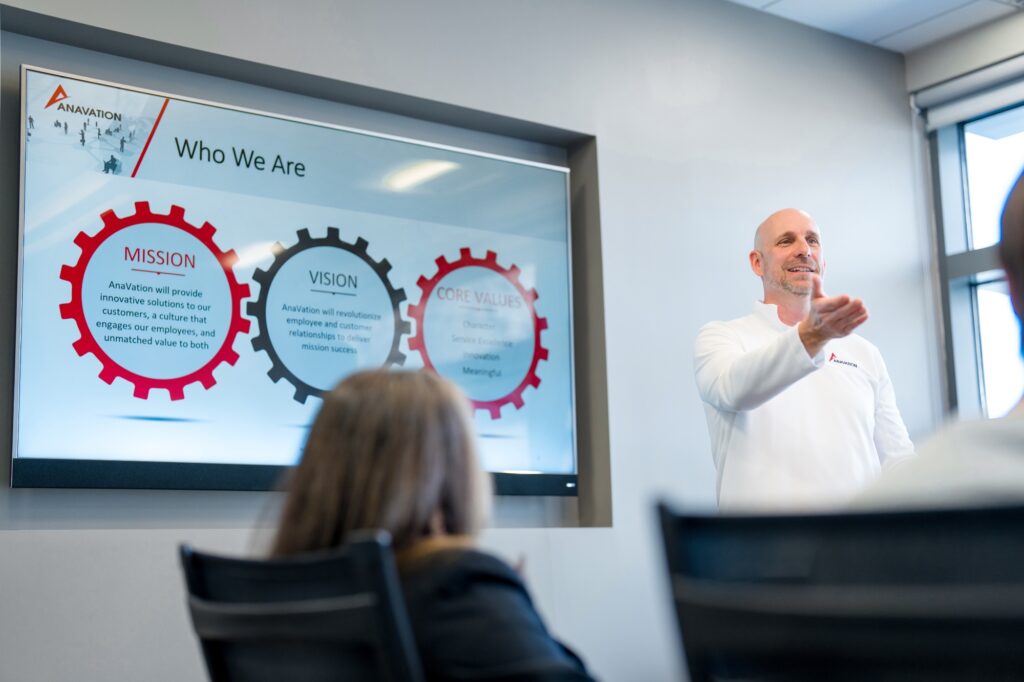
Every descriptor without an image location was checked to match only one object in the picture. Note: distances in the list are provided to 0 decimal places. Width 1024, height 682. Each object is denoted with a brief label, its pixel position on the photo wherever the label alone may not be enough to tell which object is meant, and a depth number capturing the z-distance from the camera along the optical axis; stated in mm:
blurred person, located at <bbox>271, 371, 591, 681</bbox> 1163
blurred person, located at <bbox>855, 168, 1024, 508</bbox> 958
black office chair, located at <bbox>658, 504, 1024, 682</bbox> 834
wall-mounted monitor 3008
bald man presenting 2844
